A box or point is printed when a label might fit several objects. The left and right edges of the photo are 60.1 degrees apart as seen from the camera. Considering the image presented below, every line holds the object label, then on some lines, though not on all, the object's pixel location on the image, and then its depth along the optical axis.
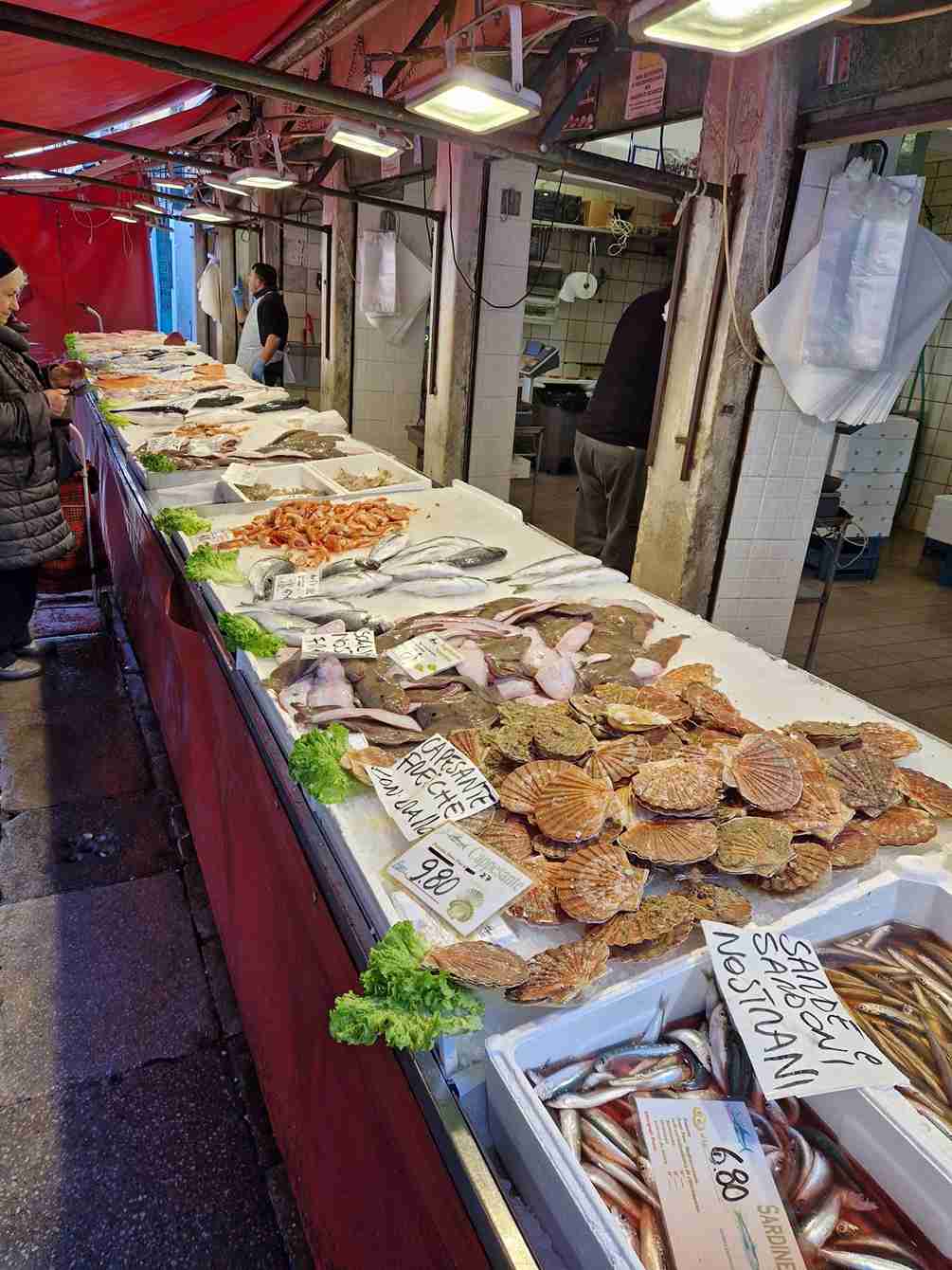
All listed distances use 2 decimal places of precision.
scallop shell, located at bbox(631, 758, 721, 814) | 1.54
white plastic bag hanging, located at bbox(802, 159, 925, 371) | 3.68
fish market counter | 1.01
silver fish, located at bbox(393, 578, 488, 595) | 2.71
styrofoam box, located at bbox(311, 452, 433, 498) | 4.05
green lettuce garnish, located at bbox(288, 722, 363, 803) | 1.62
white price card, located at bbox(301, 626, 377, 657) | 2.17
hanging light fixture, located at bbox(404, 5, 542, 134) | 2.71
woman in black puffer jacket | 3.75
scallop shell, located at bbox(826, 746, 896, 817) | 1.63
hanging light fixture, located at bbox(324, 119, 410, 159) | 4.05
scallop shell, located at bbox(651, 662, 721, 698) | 2.07
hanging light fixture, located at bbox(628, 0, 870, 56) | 1.89
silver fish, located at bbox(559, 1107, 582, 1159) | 1.03
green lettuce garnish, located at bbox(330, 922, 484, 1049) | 1.12
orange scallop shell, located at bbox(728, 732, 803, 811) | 1.56
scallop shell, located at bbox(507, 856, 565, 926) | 1.33
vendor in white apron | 7.94
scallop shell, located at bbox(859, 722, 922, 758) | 1.83
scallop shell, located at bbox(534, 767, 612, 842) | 1.48
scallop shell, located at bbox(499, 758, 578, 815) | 1.58
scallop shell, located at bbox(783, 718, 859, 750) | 1.85
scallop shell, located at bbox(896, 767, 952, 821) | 1.64
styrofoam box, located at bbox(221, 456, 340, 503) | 4.14
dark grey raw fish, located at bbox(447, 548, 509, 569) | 2.95
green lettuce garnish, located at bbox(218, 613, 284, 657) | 2.21
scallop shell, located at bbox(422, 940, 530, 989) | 1.17
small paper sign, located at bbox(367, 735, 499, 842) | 1.55
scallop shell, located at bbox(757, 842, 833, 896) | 1.42
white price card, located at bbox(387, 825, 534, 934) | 1.34
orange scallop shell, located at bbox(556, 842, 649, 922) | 1.32
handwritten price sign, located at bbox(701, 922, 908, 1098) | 1.08
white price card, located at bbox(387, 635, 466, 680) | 2.13
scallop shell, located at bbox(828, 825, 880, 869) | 1.48
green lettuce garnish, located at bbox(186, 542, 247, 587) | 2.74
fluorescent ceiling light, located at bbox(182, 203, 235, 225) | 8.26
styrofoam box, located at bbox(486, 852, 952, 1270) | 0.94
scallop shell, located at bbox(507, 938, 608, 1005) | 1.17
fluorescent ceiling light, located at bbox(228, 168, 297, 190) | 5.57
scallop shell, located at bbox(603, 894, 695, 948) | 1.27
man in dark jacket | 4.64
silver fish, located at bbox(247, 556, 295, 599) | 2.65
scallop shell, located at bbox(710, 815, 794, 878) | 1.41
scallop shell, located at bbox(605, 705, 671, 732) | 1.85
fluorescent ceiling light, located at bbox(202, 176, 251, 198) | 7.27
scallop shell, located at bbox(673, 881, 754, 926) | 1.34
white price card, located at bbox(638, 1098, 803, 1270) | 0.93
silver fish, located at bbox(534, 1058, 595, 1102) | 1.11
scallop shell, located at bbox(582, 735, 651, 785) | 1.68
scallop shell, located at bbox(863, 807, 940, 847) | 1.54
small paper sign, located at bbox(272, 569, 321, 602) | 2.63
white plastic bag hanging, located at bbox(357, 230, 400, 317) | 8.06
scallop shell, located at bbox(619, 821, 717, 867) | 1.41
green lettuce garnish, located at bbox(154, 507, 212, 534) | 3.21
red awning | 3.79
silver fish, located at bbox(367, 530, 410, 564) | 2.98
